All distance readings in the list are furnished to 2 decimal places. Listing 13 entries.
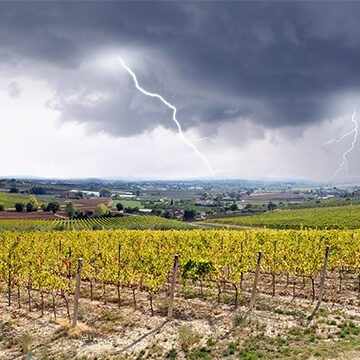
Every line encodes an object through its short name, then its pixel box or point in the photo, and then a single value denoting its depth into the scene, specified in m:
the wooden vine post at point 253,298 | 16.56
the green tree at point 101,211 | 126.12
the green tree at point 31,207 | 132.88
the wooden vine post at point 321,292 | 17.48
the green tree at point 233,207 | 164.38
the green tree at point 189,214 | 137.09
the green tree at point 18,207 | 126.87
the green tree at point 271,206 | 172.00
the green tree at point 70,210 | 121.59
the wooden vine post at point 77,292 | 15.03
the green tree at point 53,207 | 132.38
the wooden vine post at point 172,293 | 15.69
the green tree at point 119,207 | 155.40
